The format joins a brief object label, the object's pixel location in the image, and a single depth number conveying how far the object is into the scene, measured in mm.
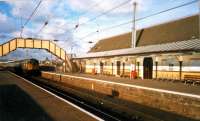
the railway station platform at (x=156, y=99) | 6464
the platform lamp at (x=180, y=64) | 13708
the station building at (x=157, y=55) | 13457
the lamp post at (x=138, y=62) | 17100
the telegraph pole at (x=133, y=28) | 22001
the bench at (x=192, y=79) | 11714
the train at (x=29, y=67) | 26120
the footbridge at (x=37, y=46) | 29732
